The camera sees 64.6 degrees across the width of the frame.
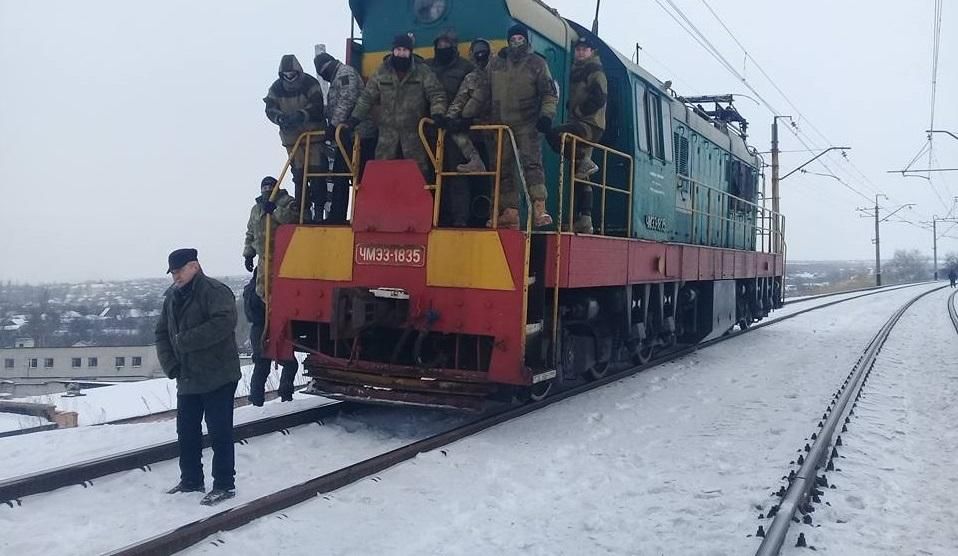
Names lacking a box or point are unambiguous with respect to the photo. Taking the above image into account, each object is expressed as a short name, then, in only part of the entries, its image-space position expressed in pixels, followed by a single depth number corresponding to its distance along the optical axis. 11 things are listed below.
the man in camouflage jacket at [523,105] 6.47
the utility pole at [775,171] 30.70
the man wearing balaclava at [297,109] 7.26
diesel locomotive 6.14
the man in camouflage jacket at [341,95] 6.90
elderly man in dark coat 4.65
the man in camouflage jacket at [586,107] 7.24
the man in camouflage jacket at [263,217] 7.16
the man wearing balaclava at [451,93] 6.67
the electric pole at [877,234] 54.17
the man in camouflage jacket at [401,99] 6.59
